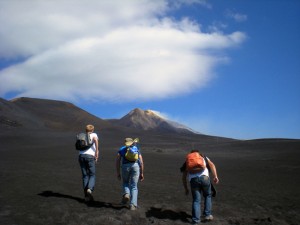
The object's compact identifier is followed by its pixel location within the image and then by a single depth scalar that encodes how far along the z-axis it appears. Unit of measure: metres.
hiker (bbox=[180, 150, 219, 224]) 5.19
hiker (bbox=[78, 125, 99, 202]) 6.09
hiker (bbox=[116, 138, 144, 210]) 5.65
